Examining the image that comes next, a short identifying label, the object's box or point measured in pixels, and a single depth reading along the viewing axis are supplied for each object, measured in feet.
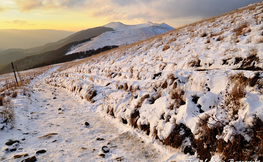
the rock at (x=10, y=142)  12.55
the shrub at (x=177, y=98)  11.89
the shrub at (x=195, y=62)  18.74
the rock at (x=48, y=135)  14.13
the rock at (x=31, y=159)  10.41
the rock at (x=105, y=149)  11.63
